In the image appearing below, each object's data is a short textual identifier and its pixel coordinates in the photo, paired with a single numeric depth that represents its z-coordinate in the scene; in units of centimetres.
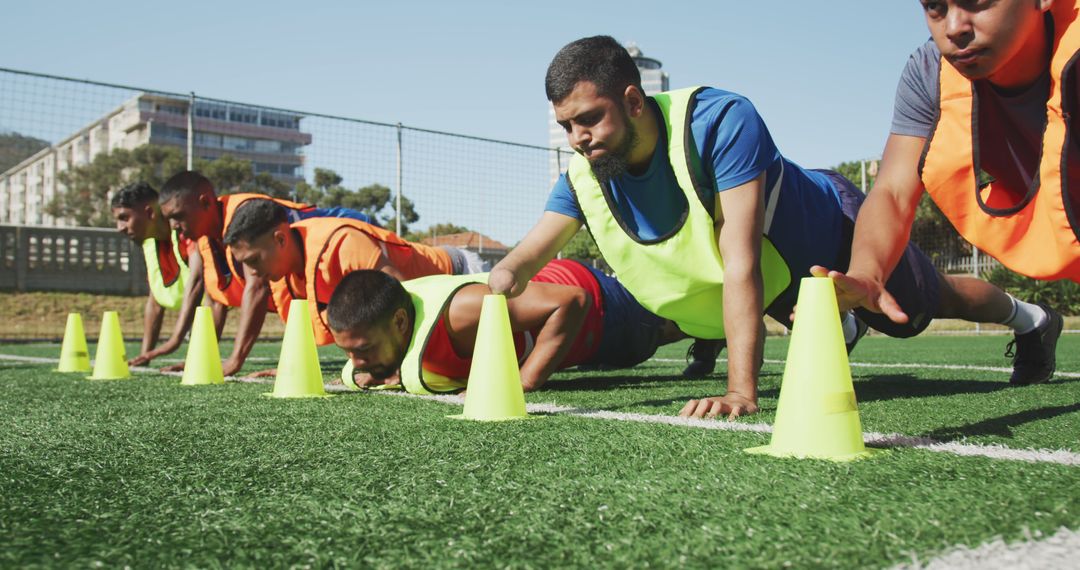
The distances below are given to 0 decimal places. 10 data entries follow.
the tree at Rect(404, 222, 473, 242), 1345
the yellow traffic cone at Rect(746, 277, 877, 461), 223
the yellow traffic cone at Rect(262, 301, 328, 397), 460
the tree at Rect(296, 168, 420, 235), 1305
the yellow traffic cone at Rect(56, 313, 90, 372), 700
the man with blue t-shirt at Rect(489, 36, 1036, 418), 346
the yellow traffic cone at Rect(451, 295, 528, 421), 336
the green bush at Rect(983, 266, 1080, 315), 1664
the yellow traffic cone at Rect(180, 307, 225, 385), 555
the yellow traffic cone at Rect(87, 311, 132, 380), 615
